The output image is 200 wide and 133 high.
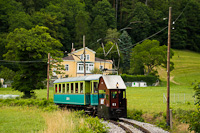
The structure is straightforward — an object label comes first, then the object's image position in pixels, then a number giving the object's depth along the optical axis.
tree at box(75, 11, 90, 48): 109.79
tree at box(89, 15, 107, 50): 115.88
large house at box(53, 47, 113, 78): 85.38
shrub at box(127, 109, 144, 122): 24.92
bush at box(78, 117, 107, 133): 17.89
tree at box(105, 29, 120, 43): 110.69
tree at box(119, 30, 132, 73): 106.08
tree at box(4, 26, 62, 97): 47.34
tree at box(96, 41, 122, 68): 95.81
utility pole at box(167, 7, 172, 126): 22.72
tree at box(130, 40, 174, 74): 79.75
